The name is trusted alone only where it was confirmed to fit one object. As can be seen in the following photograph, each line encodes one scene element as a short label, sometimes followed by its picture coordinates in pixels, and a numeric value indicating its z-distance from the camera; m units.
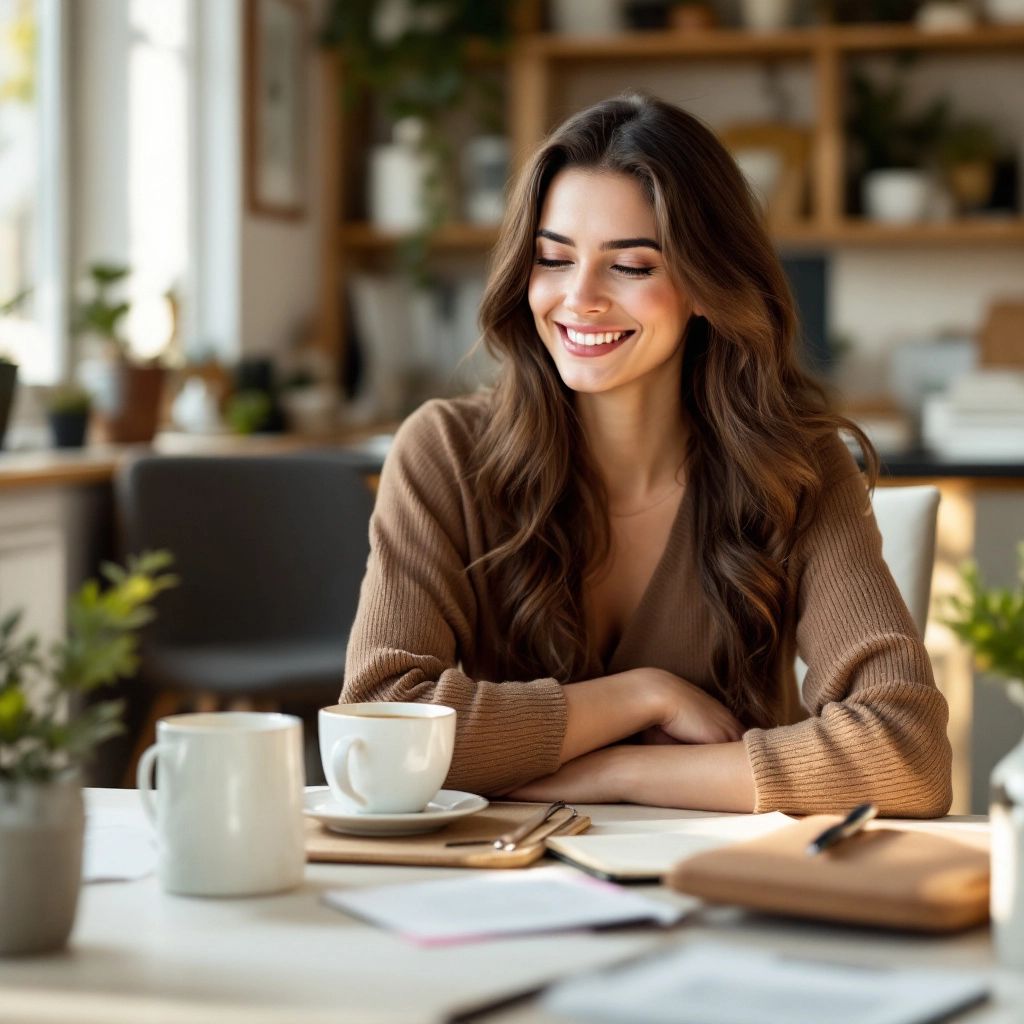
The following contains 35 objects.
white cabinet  2.89
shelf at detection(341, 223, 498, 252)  5.05
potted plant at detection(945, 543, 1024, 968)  0.91
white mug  1.00
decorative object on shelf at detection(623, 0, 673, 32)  4.98
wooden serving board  1.11
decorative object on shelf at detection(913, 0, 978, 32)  4.76
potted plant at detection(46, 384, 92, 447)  3.28
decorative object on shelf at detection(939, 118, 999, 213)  4.86
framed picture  4.48
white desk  0.82
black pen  1.04
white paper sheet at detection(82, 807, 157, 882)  1.07
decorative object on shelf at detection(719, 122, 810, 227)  4.91
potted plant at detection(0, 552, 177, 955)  0.89
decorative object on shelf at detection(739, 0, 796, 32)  4.90
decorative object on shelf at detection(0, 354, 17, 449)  2.90
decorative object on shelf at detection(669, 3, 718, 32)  4.91
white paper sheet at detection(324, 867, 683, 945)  0.94
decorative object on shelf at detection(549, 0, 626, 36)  5.00
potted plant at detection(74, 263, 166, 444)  3.41
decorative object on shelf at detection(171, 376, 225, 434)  3.88
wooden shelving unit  4.82
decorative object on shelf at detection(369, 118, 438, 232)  5.03
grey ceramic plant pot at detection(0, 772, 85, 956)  0.89
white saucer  1.17
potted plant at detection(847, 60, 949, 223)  4.93
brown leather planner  0.95
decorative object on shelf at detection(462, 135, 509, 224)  5.04
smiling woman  1.63
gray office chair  3.13
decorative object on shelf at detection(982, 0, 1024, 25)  4.77
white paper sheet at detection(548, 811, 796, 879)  1.07
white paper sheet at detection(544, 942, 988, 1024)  0.78
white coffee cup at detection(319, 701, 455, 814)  1.17
